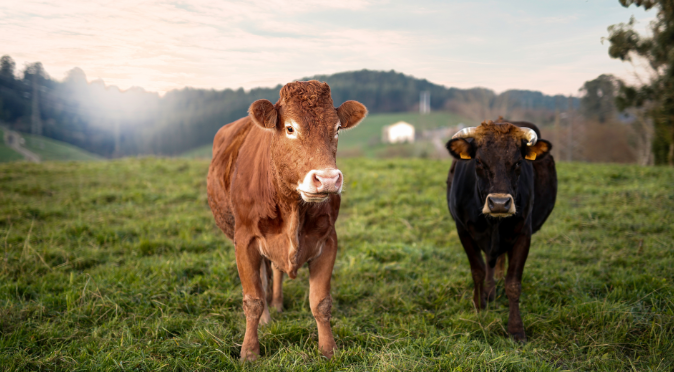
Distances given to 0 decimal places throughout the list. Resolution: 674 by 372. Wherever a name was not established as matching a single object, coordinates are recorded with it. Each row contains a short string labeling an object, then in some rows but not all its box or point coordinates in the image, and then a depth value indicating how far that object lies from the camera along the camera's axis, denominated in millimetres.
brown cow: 3043
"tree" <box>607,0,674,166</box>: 5859
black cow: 4125
